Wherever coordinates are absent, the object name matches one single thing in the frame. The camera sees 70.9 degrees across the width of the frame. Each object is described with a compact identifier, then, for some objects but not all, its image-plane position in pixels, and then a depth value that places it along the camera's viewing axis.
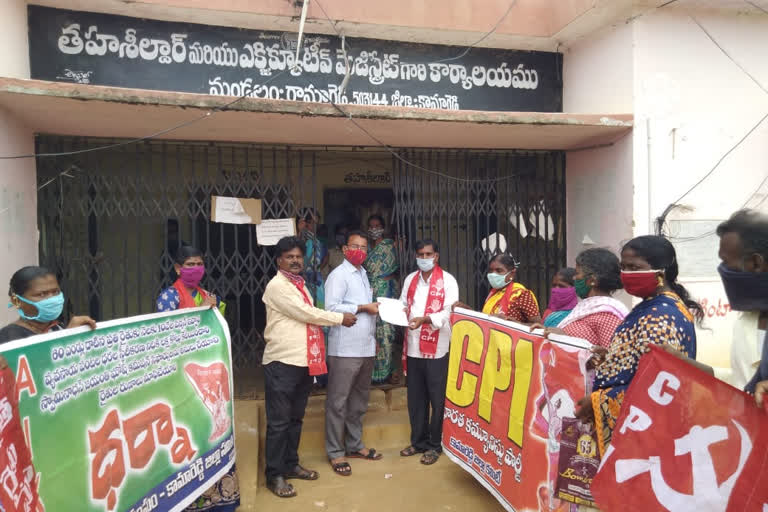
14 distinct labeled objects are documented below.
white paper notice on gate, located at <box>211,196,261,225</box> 4.83
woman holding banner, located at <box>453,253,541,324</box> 3.82
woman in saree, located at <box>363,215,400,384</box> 5.10
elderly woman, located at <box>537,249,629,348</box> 2.74
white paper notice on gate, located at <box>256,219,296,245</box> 4.96
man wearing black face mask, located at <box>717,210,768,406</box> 1.80
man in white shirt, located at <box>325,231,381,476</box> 4.12
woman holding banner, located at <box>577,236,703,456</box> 2.22
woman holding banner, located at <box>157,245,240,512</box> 3.35
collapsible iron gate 4.64
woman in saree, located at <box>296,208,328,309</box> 5.01
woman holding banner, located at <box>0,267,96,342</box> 2.37
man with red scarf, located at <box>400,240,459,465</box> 4.24
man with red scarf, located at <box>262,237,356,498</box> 3.73
